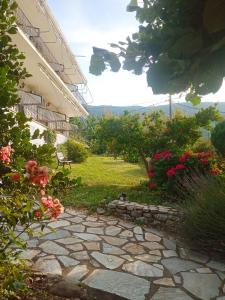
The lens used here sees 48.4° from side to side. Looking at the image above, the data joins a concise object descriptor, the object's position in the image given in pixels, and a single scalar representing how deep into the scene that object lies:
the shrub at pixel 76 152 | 16.31
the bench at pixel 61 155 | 15.20
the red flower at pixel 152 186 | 8.30
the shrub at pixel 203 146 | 12.53
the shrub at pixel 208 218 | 4.36
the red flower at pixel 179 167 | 7.46
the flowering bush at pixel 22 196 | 2.37
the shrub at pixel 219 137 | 10.74
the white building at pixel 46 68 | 14.27
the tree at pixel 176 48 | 0.91
